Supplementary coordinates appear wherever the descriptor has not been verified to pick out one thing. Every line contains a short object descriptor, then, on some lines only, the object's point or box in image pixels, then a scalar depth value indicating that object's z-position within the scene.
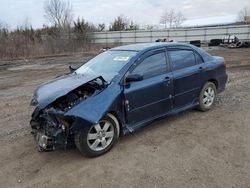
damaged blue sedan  2.57
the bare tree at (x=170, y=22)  47.71
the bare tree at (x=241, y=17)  50.04
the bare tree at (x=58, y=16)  26.48
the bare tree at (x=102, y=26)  28.33
